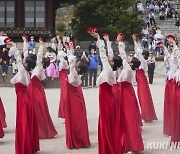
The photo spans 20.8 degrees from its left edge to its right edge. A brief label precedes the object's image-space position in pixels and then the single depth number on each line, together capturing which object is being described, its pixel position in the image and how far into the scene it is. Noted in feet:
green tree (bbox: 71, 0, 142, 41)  114.93
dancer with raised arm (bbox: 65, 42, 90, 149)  32.68
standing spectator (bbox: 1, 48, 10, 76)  75.97
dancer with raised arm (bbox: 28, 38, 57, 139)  35.81
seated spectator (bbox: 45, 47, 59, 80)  72.25
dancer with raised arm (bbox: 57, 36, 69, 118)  41.88
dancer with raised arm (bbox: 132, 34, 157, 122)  43.16
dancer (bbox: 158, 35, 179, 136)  35.32
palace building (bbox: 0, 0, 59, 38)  108.78
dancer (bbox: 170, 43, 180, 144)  32.68
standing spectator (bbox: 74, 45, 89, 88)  74.21
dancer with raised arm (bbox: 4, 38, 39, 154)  29.35
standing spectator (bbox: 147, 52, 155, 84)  78.57
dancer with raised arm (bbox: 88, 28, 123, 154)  27.45
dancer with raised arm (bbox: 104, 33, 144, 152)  30.40
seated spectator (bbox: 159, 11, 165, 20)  141.86
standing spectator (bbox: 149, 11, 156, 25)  136.77
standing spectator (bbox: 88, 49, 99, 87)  73.61
